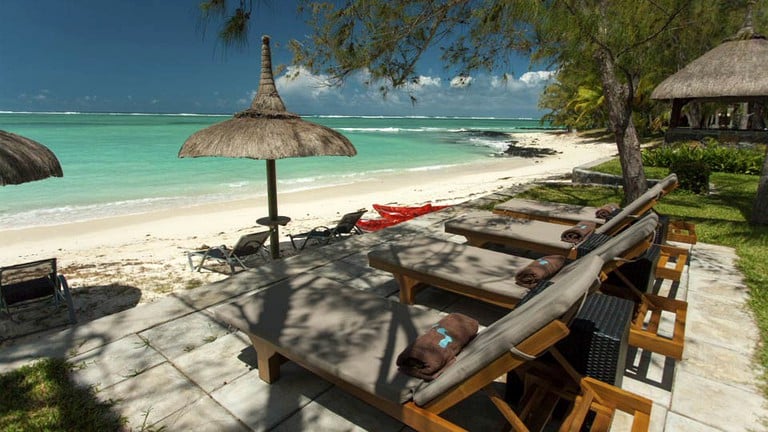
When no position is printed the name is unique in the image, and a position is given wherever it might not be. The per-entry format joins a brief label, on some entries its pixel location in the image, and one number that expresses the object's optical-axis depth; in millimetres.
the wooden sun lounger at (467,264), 2523
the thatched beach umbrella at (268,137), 4465
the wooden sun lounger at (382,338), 1551
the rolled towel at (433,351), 1959
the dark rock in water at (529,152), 29428
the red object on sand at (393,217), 7875
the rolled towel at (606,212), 5195
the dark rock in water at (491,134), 58438
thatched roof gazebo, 8414
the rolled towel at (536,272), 2993
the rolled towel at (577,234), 4191
